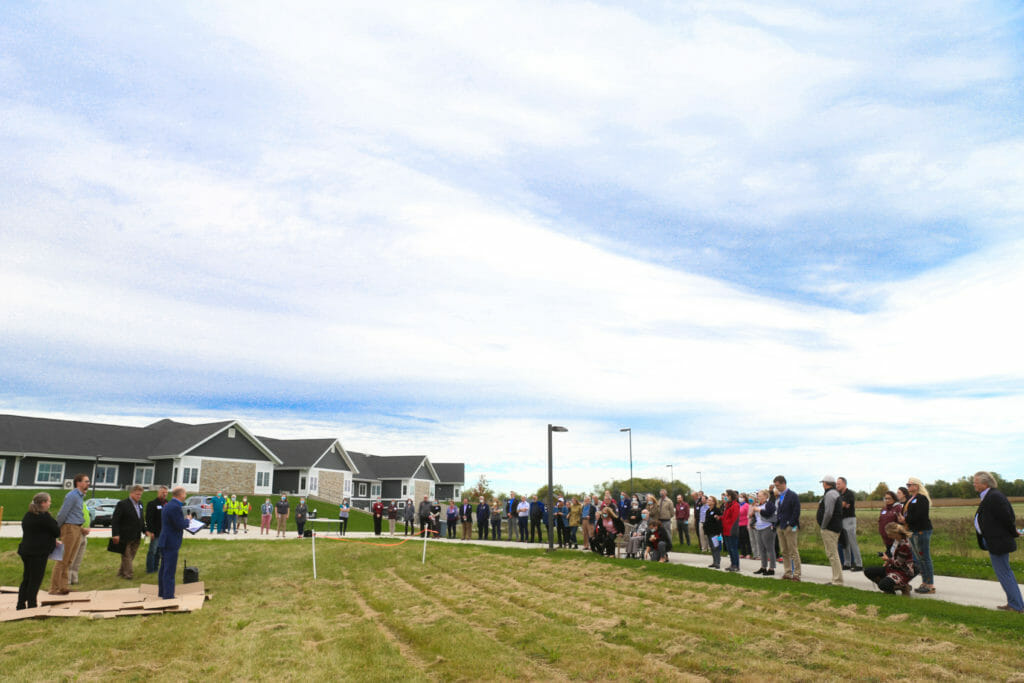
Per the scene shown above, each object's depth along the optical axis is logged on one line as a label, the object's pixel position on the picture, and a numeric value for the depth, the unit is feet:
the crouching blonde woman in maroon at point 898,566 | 38.27
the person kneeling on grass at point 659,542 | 58.08
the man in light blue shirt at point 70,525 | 41.34
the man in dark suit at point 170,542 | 38.65
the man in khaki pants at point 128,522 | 45.57
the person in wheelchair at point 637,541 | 61.82
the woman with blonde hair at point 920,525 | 39.93
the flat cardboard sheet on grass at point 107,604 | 34.63
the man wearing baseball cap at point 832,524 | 42.93
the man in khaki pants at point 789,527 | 45.50
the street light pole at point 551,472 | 68.08
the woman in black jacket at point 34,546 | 35.63
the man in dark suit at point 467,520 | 95.61
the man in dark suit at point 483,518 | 95.25
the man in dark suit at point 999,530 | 33.09
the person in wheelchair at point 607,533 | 64.59
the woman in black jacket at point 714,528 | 52.75
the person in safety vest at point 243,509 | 108.78
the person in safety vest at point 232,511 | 105.91
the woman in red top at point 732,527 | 50.80
